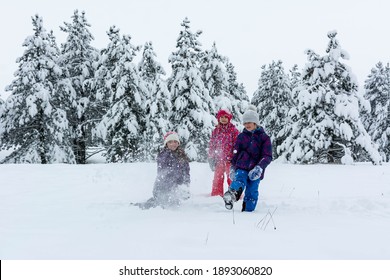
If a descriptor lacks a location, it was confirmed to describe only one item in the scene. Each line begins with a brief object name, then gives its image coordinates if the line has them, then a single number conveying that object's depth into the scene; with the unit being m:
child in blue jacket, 6.00
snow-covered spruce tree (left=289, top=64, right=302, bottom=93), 34.91
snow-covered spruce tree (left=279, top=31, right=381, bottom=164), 16.86
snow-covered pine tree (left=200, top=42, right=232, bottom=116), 23.31
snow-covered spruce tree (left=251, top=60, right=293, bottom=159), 28.77
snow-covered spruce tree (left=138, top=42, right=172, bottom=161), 21.44
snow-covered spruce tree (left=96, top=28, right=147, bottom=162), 21.08
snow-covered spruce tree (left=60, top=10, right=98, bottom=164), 24.73
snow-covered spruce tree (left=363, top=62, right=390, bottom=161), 28.78
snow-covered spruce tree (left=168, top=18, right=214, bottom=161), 21.05
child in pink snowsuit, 7.66
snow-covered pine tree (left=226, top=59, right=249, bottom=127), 24.89
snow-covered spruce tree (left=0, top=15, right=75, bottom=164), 20.98
